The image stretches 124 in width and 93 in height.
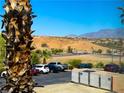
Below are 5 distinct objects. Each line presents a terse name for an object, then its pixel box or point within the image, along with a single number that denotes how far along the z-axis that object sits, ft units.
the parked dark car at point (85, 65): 94.62
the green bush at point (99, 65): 98.86
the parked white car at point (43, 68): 82.52
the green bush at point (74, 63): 99.72
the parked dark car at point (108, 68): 71.36
